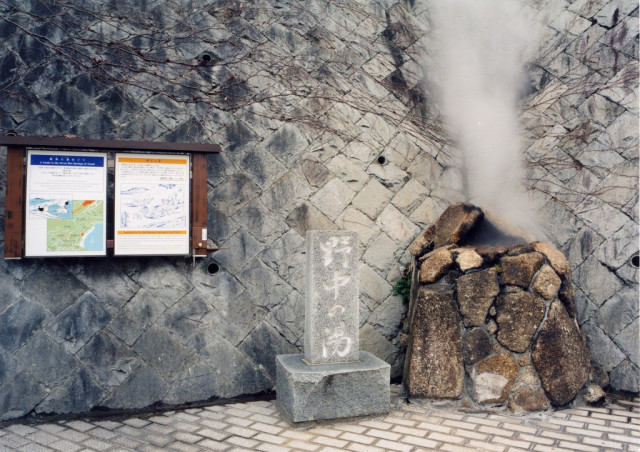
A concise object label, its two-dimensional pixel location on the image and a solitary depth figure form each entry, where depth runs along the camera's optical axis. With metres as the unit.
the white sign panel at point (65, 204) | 4.39
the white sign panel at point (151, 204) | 4.61
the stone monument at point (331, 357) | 4.25
